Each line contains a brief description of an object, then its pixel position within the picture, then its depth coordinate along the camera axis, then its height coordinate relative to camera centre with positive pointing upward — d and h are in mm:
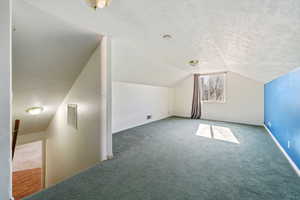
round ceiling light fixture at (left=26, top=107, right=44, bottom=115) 2768 -255
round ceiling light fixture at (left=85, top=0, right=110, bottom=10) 1098 +788
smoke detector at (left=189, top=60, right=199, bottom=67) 3481 +976
